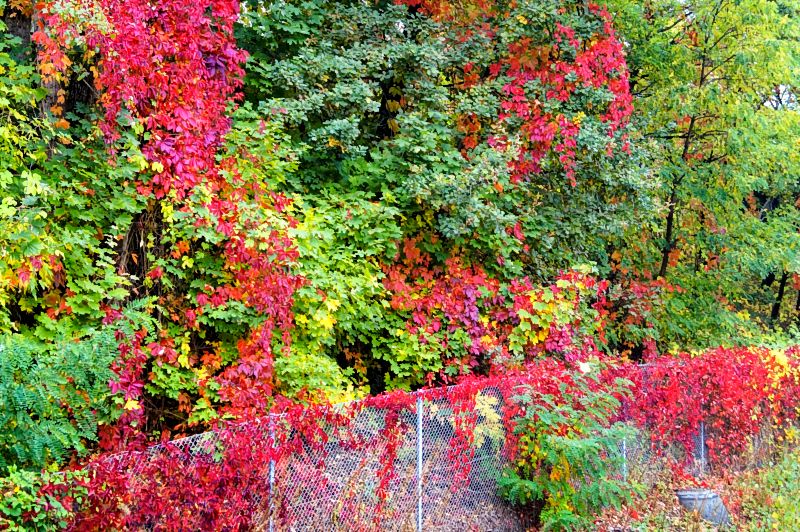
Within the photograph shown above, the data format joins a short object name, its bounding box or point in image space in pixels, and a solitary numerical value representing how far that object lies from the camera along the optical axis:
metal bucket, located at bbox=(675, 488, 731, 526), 8.55
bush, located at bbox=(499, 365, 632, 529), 7.45
